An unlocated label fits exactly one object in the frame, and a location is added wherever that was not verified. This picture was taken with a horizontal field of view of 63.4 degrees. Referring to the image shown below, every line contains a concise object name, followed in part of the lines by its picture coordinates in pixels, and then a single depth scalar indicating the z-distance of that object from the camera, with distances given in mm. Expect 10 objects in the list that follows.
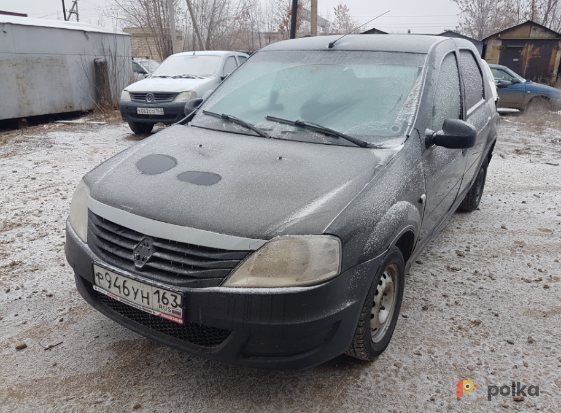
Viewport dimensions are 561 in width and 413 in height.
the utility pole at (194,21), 19748
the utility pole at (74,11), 36594
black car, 1839
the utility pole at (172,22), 17281
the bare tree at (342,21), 42531
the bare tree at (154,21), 20609
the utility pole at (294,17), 17047
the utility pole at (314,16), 16478
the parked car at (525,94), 13203
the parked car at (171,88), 8406
